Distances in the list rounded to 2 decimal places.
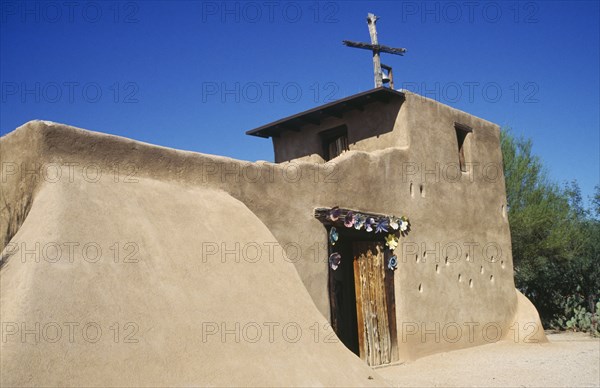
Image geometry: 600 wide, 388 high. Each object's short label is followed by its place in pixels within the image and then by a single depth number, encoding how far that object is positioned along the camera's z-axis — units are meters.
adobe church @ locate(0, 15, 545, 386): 5.02
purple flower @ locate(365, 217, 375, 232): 10.09
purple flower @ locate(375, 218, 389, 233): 10.31
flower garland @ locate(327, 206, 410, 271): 9.37
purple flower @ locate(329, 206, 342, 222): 9.35
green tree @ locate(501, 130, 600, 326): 18.78
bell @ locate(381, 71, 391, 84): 13.13
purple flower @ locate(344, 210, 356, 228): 9.64
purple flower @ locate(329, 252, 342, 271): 9.27
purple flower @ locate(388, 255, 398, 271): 10.57
